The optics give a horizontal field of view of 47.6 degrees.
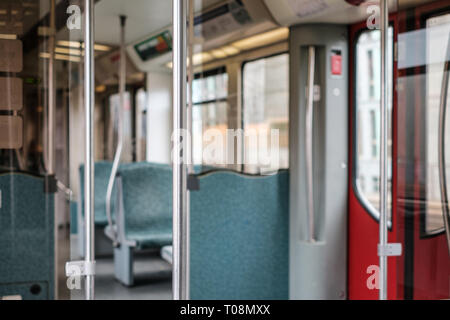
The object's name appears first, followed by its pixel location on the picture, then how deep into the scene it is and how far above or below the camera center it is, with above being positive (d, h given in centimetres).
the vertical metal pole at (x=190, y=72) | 253 +38
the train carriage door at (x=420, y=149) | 253 -5
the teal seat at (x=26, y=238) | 230 -46
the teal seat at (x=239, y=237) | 327 -64
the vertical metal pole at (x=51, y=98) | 239 +21
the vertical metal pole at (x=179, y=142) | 145 +0
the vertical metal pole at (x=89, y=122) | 186 +7
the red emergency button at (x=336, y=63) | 342 +52
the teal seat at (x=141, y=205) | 445 -56
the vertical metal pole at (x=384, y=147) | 242 -3
